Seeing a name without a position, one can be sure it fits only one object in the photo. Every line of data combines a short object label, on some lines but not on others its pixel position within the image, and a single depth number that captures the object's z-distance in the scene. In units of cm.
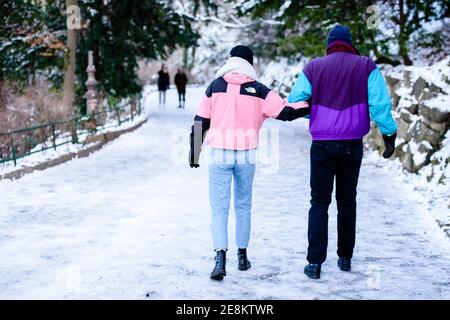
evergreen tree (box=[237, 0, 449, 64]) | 1512
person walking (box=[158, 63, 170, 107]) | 2833
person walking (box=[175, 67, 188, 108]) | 2705
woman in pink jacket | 520
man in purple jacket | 506
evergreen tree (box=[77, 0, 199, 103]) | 2152
